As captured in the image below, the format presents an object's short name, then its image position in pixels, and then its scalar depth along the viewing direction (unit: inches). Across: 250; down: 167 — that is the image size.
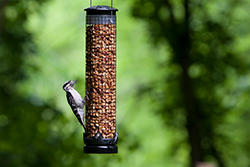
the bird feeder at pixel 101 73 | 388.8
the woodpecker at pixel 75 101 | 381.1
